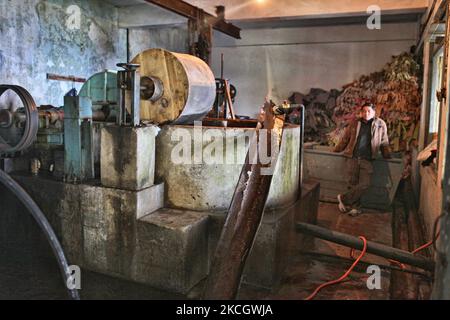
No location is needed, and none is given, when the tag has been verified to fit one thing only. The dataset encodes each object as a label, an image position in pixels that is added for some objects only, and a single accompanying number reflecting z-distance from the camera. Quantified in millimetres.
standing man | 7512
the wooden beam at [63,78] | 9326
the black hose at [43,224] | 3805
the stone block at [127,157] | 4270
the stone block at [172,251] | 4023
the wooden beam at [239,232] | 2986
